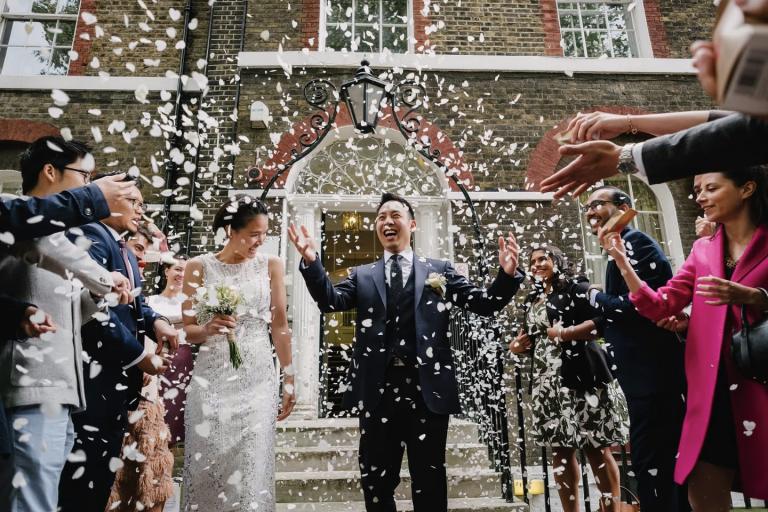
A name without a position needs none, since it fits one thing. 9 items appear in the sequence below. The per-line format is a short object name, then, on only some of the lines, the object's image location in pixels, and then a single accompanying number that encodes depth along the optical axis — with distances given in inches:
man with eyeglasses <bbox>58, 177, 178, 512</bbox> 101.2
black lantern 209.8
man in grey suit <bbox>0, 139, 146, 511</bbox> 80.1
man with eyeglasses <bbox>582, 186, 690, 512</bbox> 108.7
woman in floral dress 152.2
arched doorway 262.5
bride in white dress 110.7
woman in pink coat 88.7
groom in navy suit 115.7
